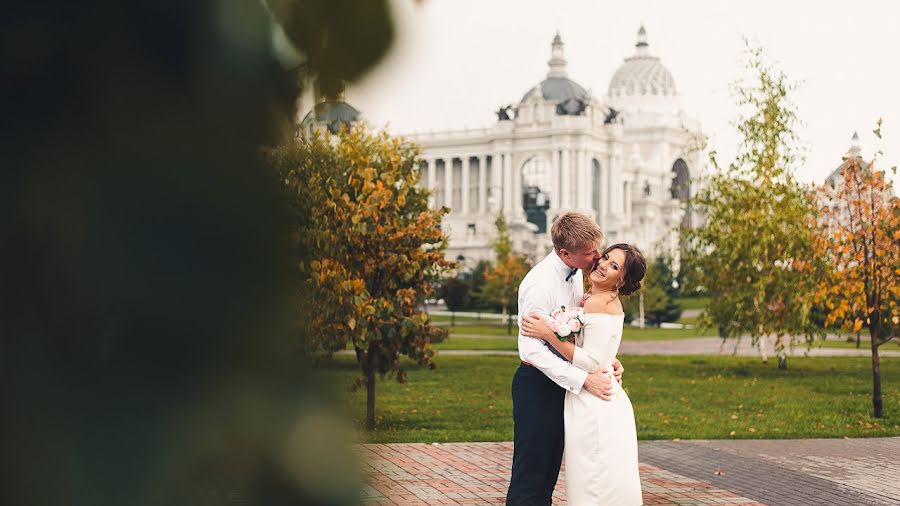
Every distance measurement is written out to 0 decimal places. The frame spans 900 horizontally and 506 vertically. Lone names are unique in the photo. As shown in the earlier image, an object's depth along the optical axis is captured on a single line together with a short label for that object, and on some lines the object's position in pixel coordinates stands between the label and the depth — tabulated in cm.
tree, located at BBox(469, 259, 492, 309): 5354
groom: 489
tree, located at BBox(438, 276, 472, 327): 4847
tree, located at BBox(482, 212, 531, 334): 4456
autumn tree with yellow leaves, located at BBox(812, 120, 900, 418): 1427
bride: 495
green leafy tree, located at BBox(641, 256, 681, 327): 4742
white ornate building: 9394
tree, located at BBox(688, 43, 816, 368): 1948
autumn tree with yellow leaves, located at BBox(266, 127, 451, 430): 1115
